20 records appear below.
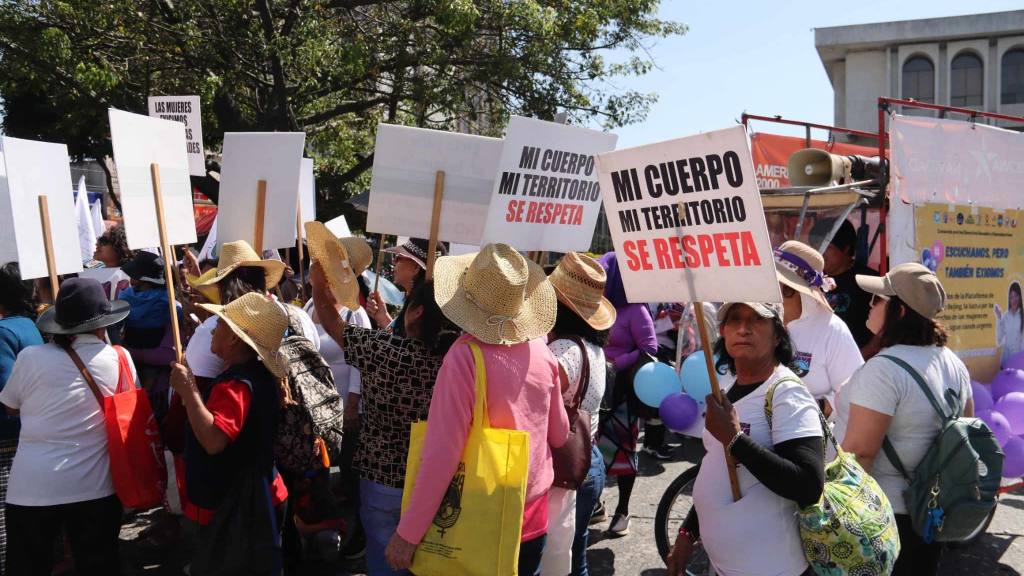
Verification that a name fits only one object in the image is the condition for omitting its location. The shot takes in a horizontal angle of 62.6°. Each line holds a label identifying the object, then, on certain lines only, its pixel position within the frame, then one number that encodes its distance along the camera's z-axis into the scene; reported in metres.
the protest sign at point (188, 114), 6.66
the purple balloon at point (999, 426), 4.94
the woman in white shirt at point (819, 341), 4.17
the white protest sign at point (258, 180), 4.79
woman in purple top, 5.40
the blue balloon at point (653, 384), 5.42
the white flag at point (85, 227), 7.62
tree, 11.79
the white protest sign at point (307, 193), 6.77
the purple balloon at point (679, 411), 5.40
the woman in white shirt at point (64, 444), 3.60
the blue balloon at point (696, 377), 5.36
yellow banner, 5.59
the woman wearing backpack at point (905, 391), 3.33
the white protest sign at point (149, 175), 4.04
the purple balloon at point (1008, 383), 5.63
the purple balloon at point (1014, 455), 4.98
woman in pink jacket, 2.55
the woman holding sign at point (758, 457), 2.54
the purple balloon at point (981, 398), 5.14
